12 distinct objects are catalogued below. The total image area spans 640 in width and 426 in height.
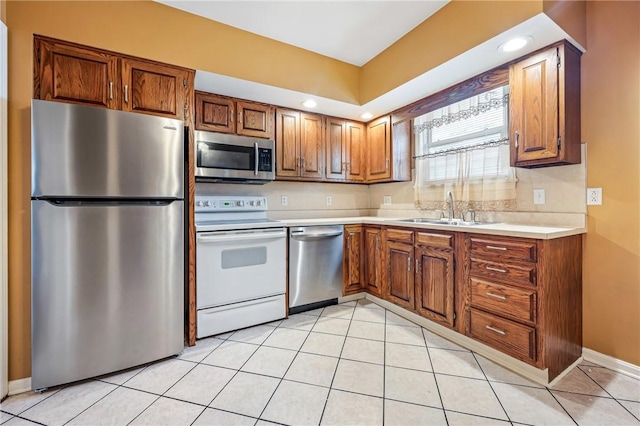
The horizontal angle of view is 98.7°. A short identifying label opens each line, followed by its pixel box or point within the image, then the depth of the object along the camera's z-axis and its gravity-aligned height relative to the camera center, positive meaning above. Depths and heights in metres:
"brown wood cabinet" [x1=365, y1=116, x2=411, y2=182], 3.13 +0.69
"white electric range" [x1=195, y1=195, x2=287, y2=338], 2.19 -0.52
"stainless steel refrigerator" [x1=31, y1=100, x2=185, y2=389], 1.58 -0.18
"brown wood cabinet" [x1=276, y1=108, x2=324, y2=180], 2.91 +0.73
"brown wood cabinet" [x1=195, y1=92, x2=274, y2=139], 2.53 +0.93
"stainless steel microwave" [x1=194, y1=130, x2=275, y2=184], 2.46 +0.50
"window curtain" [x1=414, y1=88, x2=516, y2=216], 2.32 +0.52
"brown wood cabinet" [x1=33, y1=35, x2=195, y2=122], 1.69 +0.89
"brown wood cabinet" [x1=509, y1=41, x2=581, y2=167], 1.77 +0.69
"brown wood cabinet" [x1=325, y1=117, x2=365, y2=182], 3.23 +0.74
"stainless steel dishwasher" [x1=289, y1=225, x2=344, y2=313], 2.67 -0.56
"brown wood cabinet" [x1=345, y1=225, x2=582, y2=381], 1.63 -0.55
